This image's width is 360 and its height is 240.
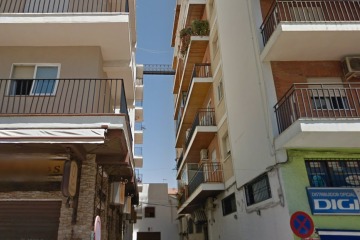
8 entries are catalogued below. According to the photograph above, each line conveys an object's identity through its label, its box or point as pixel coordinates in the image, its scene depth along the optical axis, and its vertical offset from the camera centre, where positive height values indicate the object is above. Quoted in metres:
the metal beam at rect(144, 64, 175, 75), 36.62 +19.35
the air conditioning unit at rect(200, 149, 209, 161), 18.37 +4.99
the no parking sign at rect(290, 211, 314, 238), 6.30 +0.26
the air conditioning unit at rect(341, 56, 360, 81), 9.88 +5.14
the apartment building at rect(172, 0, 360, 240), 8.21 +3.55
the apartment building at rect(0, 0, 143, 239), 8.12 +3.34
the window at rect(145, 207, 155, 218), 31.95 +3.32
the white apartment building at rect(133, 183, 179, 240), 31.14 +3.04
